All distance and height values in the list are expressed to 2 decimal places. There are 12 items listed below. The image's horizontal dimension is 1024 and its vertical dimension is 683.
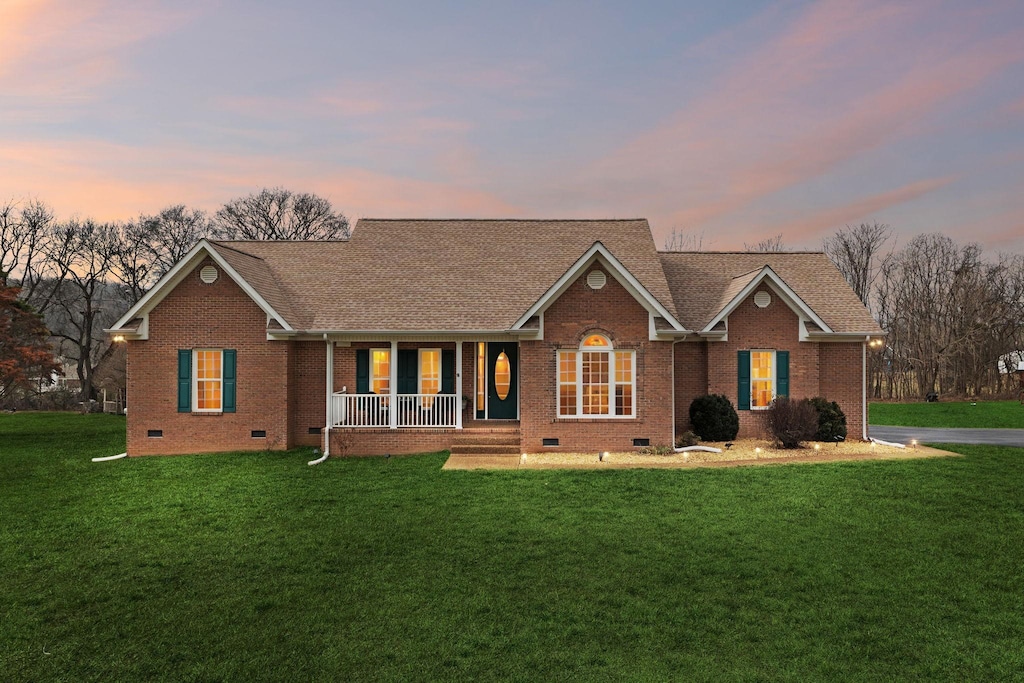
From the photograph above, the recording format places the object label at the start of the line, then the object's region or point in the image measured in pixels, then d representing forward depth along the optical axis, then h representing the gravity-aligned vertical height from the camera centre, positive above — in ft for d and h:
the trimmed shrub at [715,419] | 54.90 -6.01
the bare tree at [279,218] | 137.69 +33.35
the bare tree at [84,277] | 131.13 +18.82
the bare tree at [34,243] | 127.85 +25.62
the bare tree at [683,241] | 153.58 +30.77
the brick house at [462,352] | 51.98 +0.52
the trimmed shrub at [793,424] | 52.19 -6.10
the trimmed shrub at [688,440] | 52.95 -7.70
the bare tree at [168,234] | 133.69 +28.55
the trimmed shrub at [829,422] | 55.62 -6.34
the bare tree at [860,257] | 167.73 +28.80
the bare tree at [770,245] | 166.20 +31.94
